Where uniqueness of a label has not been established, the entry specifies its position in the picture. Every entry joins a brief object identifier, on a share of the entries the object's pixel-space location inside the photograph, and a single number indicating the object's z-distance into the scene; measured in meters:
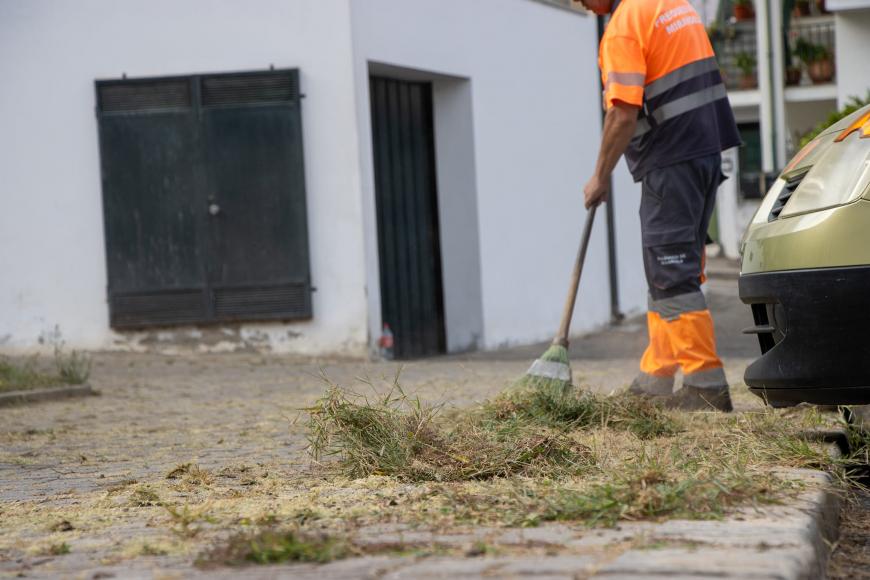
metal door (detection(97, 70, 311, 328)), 18.74
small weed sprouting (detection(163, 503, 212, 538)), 5.45
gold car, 6.82
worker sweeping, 10.07
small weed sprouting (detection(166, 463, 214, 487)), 7.16
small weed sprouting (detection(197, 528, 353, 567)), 4.72
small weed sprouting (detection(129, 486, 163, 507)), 6.49
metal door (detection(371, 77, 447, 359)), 20.78
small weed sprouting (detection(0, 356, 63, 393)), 13.75
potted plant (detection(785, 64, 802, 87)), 49.72
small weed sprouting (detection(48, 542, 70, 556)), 5.37
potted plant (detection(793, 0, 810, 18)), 50.55
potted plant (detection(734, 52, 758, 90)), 51.12
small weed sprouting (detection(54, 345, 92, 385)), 14.52
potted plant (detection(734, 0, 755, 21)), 52.60
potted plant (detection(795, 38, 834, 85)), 48.29
